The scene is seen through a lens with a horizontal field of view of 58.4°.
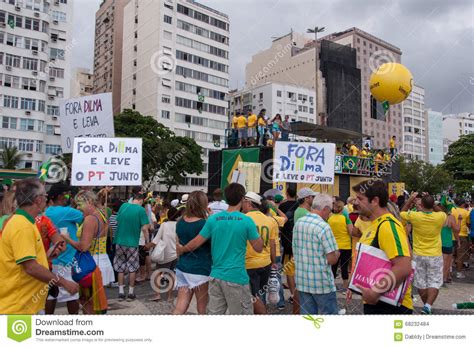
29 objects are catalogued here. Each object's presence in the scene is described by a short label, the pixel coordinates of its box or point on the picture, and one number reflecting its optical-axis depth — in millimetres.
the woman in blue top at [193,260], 4848
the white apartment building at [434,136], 115562
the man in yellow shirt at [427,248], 6707
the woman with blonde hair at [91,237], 4859
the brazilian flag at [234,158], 19344
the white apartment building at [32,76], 44312
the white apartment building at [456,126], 131875
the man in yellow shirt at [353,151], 21562
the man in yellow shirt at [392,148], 23767
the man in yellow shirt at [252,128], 19766
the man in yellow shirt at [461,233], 11104
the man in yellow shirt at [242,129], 20188
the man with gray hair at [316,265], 4430
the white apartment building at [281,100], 77688
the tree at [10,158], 40500
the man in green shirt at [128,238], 7352
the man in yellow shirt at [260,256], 5574
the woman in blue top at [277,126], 19062
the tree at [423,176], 59250
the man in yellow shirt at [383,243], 3369
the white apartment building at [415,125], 108625
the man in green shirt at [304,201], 6387
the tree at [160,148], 42500
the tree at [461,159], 50962
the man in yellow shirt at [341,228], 7801
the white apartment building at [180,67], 57938
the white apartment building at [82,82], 78562
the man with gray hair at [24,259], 3324
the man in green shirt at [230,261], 4398
